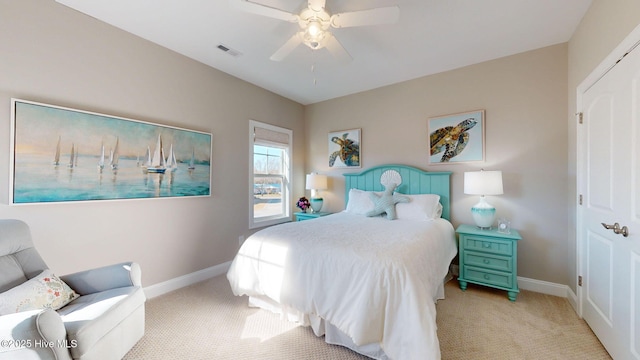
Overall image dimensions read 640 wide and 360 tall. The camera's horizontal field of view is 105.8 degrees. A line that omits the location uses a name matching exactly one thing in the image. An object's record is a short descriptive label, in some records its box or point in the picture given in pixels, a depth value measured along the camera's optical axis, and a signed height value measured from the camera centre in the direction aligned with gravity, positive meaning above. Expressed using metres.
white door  1.49 -0.16
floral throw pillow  1.36 -0.71
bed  1.53 -0.72
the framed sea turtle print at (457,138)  3.06 +0.61
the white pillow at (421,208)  2.97 -0.32
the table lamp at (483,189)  2.63 -0.06
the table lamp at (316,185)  4.15 -0.06
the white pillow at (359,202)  3.34 -0.29
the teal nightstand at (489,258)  2.51 -0.81
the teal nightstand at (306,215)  3.92 -0.56
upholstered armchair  1.17 -0.78
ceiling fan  1.68 +1.20
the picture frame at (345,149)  4.09 +0.58
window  3.80 +0.12
